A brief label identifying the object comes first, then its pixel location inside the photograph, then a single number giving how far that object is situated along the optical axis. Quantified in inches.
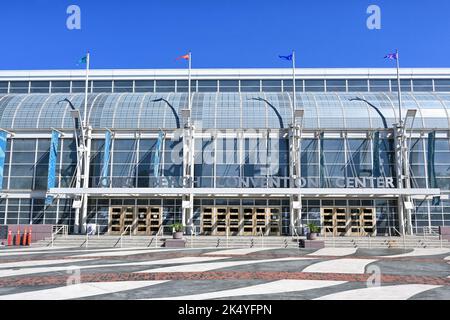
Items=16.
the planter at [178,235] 1247.5
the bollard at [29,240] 1275.8
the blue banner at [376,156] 1582.2
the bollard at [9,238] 1278.3
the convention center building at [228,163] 1561.3
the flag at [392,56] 1588.3
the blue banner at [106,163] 1576.0
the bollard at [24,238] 1274.1
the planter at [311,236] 1226.0
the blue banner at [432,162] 1544.0
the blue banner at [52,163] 1526.8
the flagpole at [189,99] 1631.4
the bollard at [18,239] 1275.8
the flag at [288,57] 1641.2
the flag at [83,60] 1642.5
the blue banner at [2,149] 1560.3
